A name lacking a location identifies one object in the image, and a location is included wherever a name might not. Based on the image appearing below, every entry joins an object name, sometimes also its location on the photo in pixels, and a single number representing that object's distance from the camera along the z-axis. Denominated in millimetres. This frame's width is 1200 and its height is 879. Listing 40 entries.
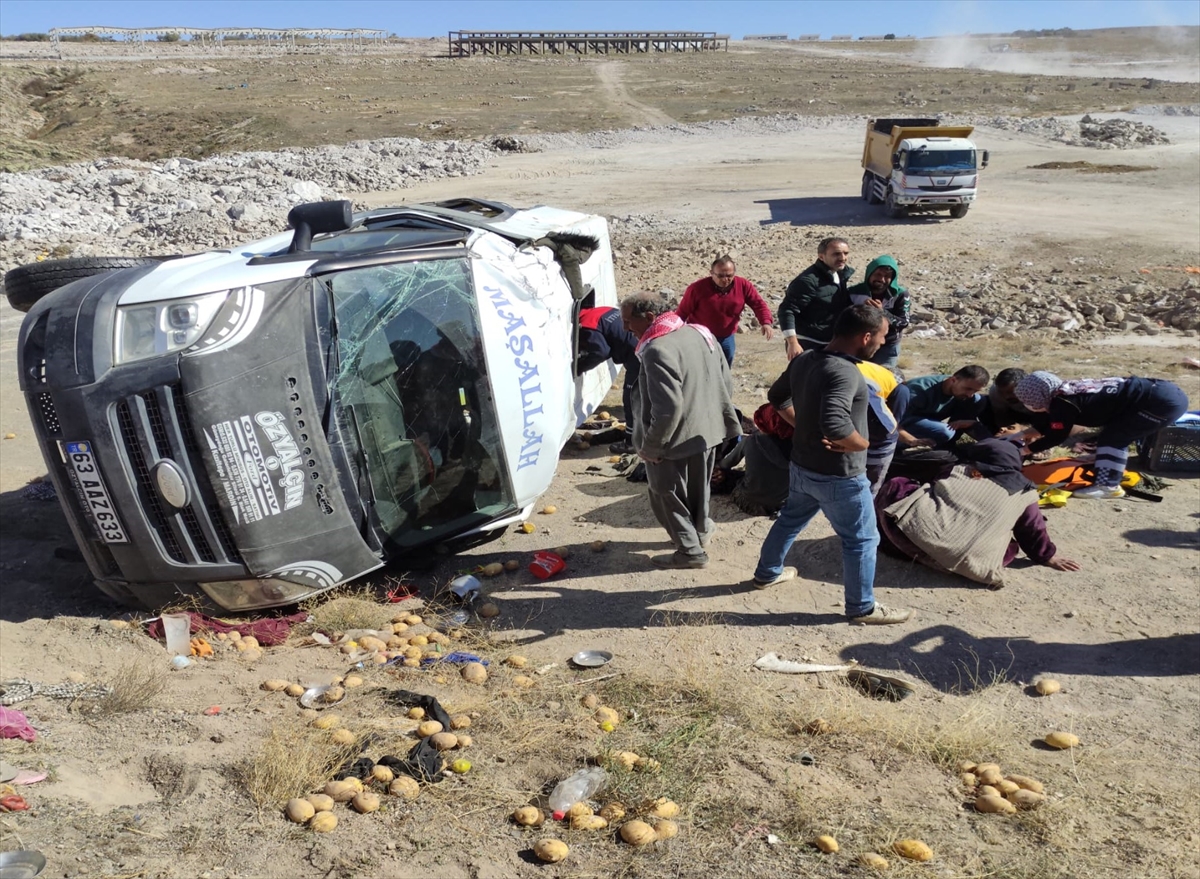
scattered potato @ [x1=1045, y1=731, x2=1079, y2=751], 4508
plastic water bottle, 3857
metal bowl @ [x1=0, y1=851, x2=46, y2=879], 3162
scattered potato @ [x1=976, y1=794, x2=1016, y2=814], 3947
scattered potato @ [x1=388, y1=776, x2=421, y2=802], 3877
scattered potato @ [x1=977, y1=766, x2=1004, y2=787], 4148
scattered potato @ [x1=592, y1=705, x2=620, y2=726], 4562
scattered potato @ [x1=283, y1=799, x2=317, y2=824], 3664
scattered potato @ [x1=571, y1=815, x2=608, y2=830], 3730
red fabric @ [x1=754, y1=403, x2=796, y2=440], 6781
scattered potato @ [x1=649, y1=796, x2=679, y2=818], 3805
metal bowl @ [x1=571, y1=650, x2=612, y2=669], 5234
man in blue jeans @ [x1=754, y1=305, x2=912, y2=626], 5086
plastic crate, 7641
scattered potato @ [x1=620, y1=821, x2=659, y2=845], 3639
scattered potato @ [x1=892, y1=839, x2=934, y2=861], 3598
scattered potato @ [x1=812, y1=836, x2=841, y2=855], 3643
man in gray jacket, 5648
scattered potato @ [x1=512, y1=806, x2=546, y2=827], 3756
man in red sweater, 8430
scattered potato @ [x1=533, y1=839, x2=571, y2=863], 3541
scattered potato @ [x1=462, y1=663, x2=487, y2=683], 5023
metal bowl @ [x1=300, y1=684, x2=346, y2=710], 4773
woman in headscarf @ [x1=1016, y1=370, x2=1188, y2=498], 7059
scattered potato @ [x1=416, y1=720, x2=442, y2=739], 4348
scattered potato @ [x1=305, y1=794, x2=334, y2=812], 3752
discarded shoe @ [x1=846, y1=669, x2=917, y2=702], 4930
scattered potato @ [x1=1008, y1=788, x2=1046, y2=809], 3980
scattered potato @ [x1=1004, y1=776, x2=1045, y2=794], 4070
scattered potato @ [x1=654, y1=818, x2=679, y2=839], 3688
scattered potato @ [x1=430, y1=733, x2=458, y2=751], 4250
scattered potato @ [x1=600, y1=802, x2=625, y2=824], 3818
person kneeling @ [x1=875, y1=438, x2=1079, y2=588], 6059
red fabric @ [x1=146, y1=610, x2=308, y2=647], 5375
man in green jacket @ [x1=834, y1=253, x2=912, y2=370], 7664
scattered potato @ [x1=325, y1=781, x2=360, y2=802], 3834
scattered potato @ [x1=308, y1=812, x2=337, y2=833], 3623
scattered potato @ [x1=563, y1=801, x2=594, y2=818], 3770
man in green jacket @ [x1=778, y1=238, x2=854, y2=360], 8000
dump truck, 21375
